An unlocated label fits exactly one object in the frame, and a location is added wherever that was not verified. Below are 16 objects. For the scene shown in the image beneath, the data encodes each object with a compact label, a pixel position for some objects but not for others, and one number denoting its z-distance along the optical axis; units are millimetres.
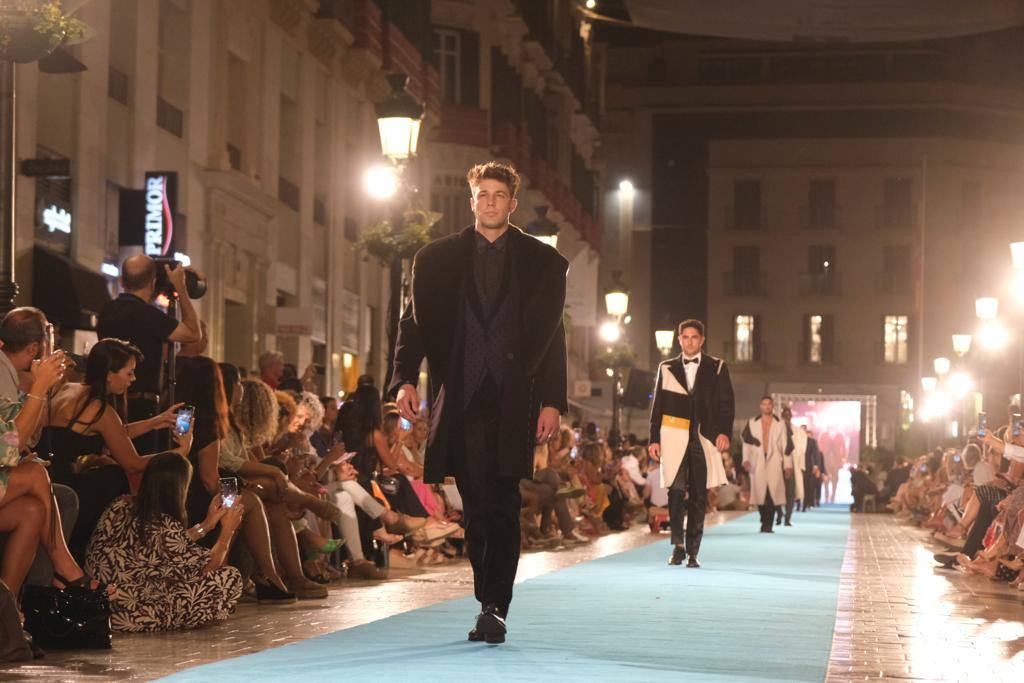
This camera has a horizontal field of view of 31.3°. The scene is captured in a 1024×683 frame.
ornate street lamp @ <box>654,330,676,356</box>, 42406
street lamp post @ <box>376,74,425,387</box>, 17703
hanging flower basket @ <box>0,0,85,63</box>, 10500
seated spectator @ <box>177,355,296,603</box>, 11398
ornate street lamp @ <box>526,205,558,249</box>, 23438
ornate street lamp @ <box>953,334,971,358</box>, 49281
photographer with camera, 11133
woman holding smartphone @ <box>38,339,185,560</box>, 9891
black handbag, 8836
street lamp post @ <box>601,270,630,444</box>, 37838
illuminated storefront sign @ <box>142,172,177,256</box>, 22984
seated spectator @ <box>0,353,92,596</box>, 8562
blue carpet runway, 7645
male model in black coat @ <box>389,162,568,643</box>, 8656
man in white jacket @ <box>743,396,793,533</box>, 27328
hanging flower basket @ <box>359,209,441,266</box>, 17875
